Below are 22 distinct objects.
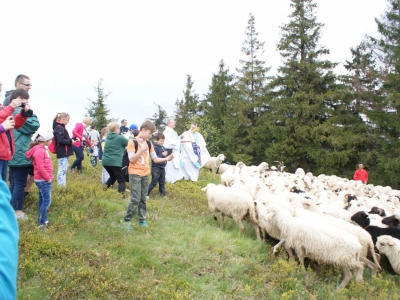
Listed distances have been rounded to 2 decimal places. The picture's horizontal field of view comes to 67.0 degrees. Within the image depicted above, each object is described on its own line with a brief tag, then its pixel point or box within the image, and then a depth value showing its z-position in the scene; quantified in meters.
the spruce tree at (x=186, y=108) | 42.76
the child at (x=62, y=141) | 7.08
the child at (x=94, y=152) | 11.63
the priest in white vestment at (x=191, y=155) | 12.52
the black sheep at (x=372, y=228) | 5.54
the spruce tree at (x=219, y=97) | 39.47
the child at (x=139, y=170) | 5.68
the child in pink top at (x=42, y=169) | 5.11
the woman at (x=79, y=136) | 9.66
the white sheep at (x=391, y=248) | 5.09
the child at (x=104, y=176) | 9.20
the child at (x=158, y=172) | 8.61
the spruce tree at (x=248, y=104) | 32.06
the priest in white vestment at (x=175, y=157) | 11.28
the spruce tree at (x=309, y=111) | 25.53
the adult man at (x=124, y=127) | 13.86
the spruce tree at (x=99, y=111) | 30.52
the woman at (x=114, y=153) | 7.88
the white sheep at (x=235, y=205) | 6.54
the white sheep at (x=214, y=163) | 17.22
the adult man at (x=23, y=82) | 5.24
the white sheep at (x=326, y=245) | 4.66
